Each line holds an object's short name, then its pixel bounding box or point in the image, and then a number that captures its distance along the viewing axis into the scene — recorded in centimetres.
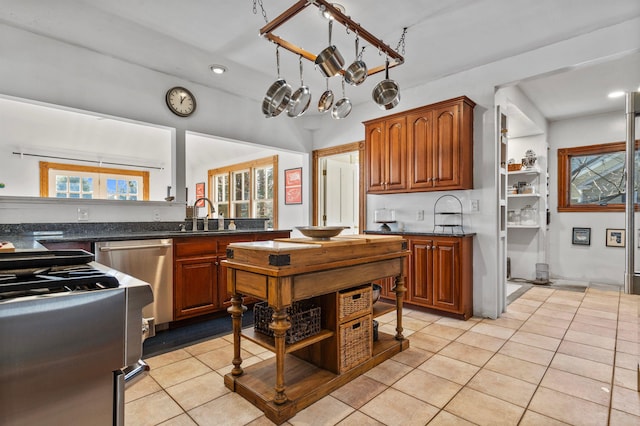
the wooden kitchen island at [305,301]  180
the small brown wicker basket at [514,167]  537
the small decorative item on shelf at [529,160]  537
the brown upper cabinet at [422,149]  347
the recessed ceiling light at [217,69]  348
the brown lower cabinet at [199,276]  316
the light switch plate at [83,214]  318
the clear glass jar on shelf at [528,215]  548
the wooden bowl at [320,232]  224
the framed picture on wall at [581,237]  529
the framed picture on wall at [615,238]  499
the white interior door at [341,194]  539
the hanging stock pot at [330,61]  213
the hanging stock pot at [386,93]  248
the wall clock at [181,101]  367
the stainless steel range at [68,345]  62
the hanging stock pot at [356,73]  233
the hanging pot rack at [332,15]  178
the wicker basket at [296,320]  199
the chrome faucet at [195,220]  385
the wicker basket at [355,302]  213
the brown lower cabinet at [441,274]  341
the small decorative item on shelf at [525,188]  540
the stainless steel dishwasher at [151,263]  278
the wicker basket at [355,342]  216
